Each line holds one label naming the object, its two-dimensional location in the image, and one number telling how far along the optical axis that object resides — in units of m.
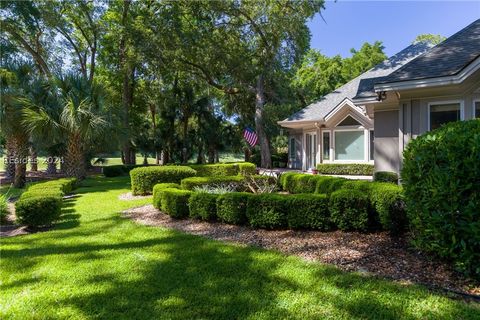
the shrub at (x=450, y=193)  3.24
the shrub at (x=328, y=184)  7.52
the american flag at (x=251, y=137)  19.06
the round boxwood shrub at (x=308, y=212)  5.70
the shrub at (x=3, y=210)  7.77
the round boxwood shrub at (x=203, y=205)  6.87
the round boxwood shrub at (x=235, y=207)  6.48
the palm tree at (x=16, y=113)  13.20
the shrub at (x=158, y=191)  8.29
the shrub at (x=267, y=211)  5.99
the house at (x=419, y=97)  7.13
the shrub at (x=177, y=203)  7.30
